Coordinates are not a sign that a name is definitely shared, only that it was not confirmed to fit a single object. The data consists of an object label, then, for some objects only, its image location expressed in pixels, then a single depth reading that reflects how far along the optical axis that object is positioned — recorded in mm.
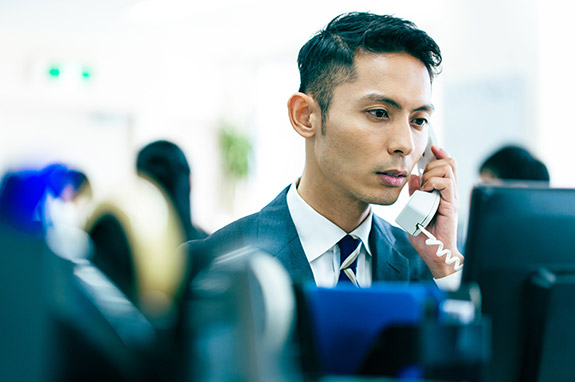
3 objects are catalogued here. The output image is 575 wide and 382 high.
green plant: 7020
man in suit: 1334
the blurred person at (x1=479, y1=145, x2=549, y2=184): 2643
